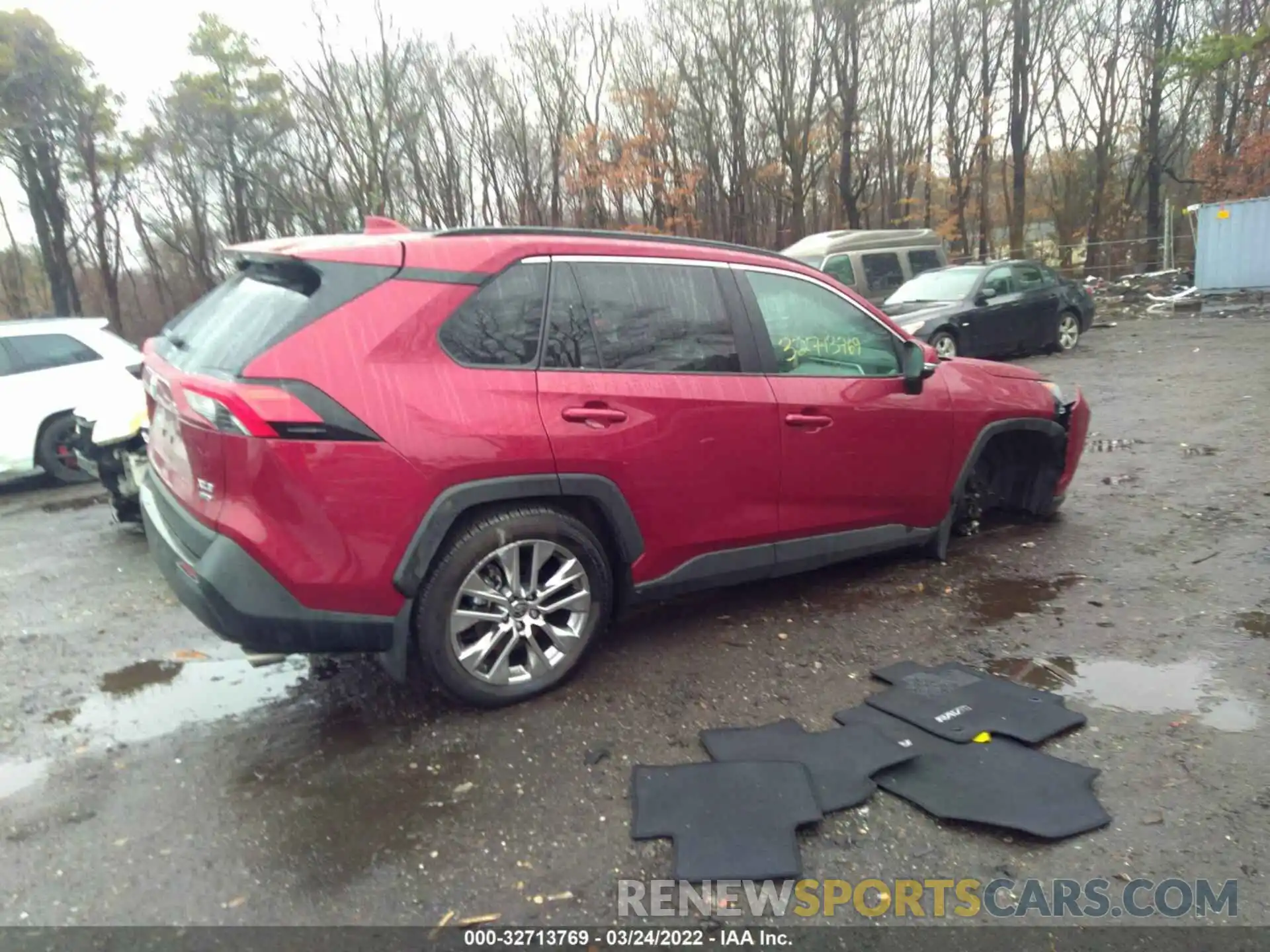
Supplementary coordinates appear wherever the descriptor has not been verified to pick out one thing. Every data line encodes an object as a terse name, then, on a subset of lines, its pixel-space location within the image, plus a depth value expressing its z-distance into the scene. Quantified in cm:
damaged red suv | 315
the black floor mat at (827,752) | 301
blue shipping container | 1873
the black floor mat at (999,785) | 281
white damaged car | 605
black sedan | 1369
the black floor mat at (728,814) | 265
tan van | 1586
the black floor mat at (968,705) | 336
